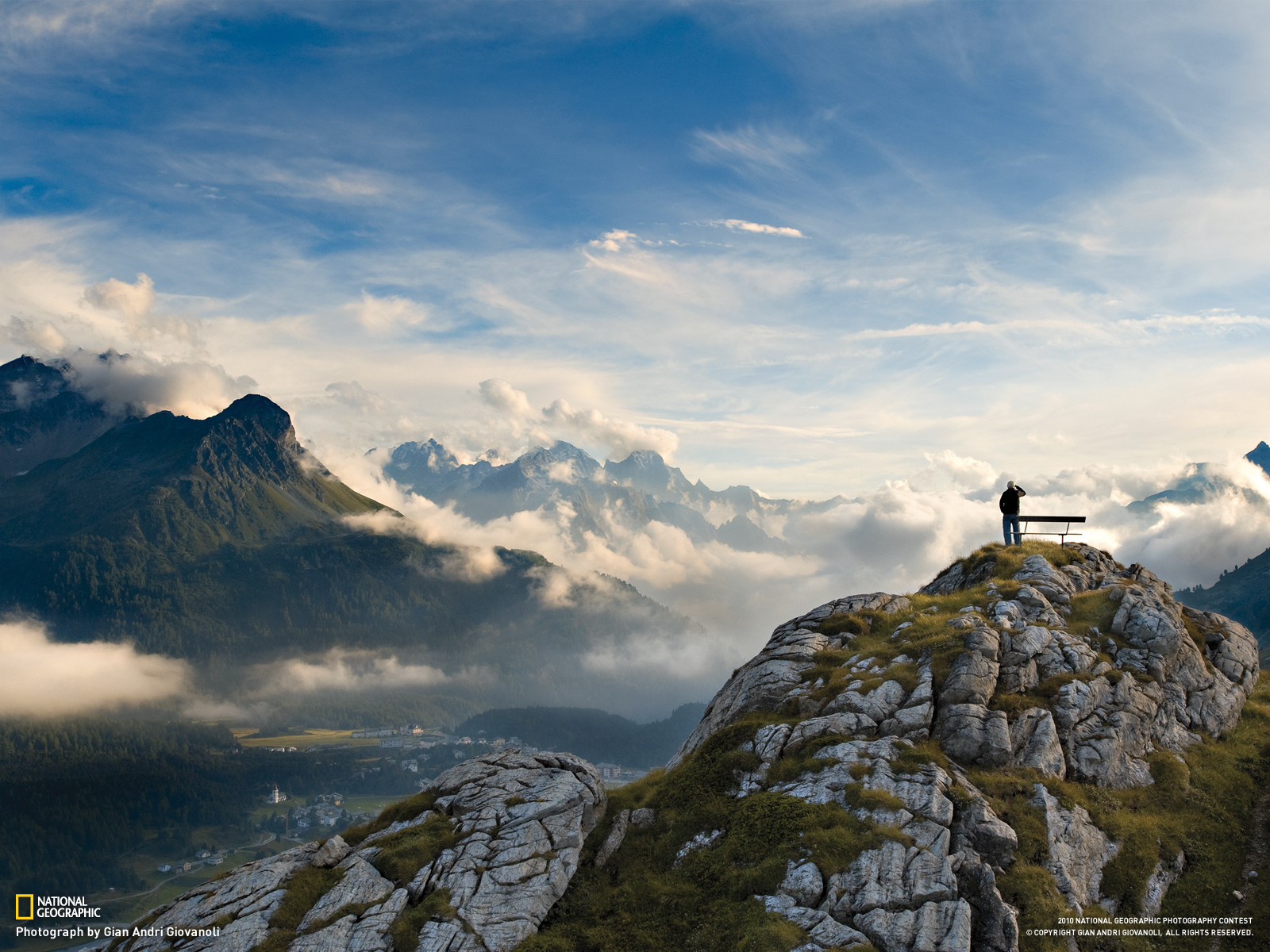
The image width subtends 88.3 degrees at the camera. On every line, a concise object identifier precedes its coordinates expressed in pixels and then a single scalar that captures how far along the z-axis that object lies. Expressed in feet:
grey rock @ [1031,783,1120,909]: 84.17
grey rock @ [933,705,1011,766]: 98.84
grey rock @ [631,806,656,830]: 102.53
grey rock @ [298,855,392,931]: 86.79
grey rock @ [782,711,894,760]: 103.86
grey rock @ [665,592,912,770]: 122.57
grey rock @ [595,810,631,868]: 98.32
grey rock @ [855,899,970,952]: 71.87
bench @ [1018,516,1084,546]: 156.87
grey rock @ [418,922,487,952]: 81.41
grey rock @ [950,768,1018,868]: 83.56
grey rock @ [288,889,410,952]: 81.76
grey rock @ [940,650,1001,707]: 106.63
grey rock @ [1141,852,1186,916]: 86.43
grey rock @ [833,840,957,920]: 75.97
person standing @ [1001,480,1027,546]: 160.45
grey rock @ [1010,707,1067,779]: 98.94
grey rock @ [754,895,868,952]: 71.77
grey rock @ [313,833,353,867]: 97.76
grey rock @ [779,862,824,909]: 77.56
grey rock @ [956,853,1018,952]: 74.38
